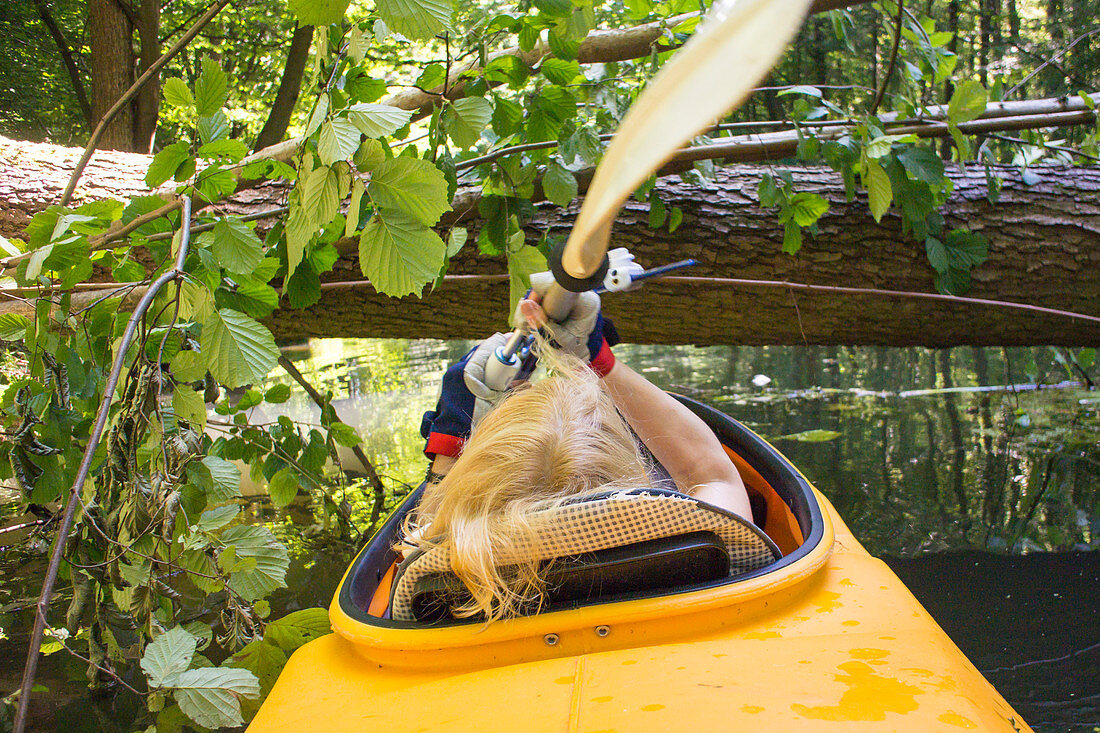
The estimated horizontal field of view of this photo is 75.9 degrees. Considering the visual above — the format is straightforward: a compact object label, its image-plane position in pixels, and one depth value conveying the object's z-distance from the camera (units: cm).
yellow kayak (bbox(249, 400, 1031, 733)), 75
